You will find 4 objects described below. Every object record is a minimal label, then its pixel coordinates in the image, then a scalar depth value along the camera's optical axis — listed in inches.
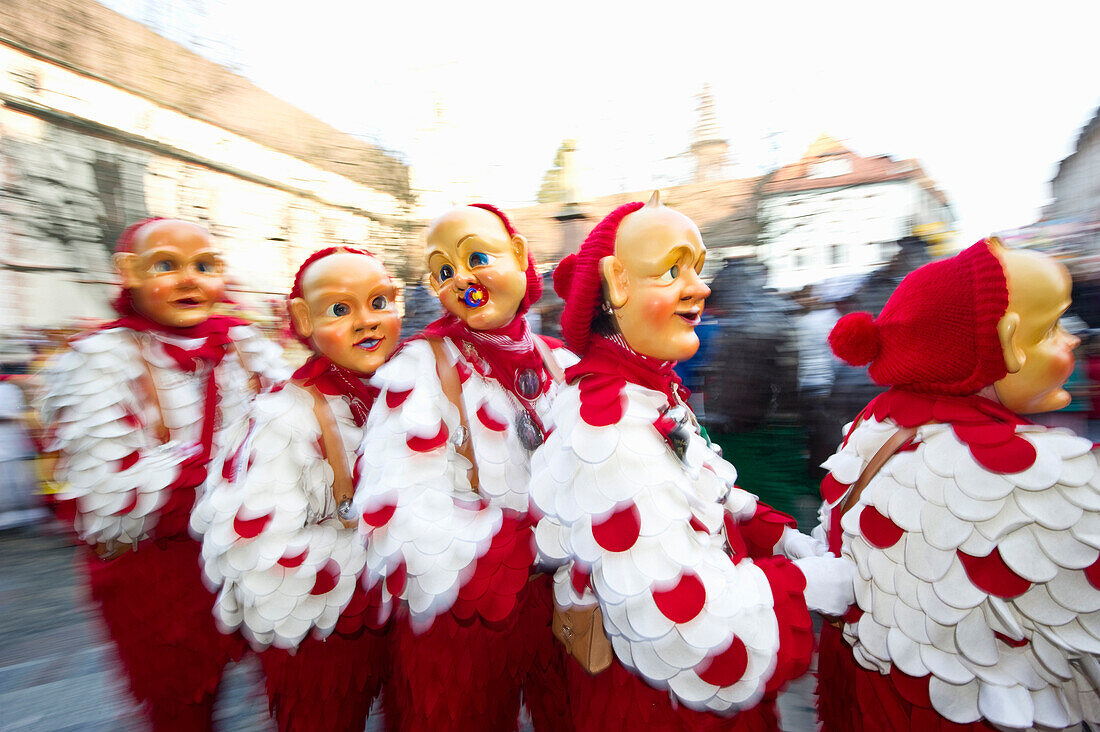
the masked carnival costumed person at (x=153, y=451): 69.4
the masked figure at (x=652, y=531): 40.6
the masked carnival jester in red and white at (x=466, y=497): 53.3
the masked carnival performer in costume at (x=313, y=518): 58.6
